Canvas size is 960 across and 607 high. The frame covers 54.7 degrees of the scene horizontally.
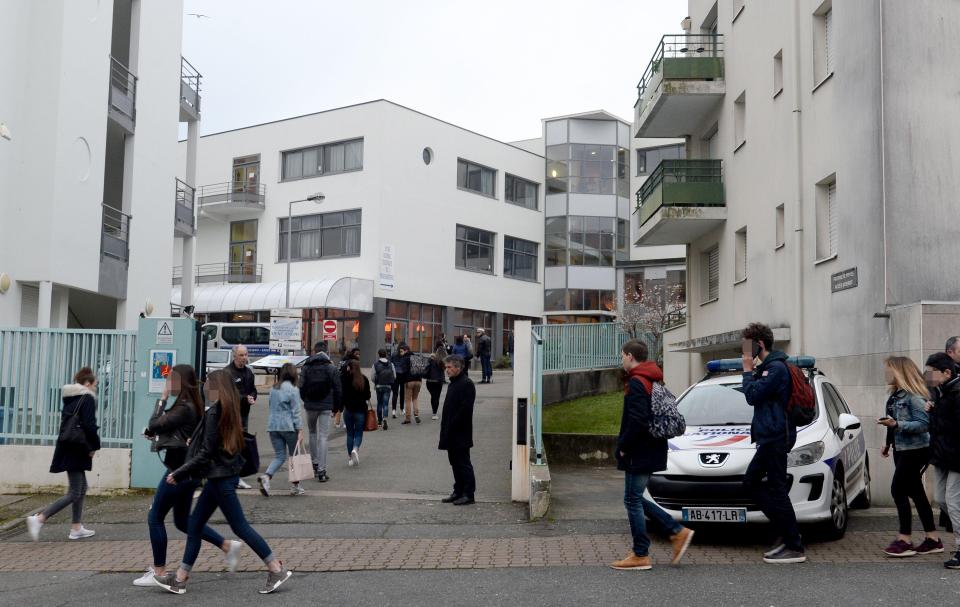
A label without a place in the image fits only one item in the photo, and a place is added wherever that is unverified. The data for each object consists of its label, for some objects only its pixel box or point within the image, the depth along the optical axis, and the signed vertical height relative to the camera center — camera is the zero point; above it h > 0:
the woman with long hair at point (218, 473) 6.93 -0.88
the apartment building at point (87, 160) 19.14 +4.46
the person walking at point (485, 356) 29.96 +0.11
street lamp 40.82 +6.94
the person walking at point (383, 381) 19.22 -0.48
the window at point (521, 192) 51.44 +9.40
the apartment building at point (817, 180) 12.14 +3.13
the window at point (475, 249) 48.59 +5.84
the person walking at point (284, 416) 12.02 -0.78
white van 44.00 +0.92
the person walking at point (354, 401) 13.85 -0.65
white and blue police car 8.33 -0.99
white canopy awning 42.56 +2.92
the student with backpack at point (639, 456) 7.38 -0.76
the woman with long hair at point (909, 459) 7.92 -0.80
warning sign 11.88 +0.27
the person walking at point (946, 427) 7.41 -0.50
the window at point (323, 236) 44.97 +6.00
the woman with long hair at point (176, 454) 7.14 -0.80
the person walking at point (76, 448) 9.28 -0.95
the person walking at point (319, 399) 12.72 -0.58
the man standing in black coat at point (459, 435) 11.30 -0.94
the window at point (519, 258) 51.25 +5.68
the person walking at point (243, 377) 12.74 -0.30
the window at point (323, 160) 45.34 +9.86
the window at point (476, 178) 48.81 +9.67
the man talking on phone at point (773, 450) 7.62 -0.71
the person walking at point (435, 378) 19.77 -0.42
